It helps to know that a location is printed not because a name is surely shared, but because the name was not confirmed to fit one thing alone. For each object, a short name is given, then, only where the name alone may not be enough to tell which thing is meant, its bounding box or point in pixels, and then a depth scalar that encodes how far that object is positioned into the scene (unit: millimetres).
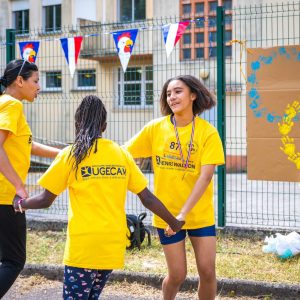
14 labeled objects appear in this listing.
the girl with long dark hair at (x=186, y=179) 4090
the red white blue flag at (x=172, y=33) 7277
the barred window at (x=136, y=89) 8250
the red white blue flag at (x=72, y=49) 7953
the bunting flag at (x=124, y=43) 7574
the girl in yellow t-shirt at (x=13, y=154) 4086
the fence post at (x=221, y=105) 7340
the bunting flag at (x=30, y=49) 8219
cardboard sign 7016
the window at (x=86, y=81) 9900
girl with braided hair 3406
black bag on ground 6746
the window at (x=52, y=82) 9740
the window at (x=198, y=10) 14117
